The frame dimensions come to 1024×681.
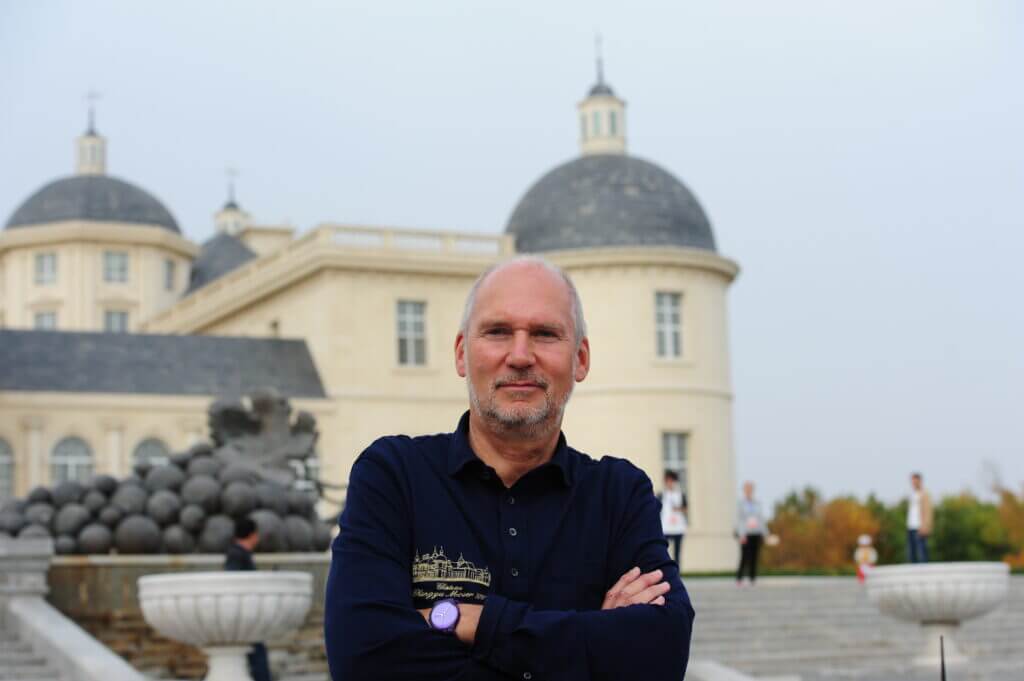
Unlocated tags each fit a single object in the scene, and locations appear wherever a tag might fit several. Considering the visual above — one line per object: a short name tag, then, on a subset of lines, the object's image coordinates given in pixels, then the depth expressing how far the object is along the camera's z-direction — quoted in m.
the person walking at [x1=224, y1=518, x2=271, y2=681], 11.44
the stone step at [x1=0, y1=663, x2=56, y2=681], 11.66
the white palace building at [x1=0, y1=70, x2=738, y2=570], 38.59
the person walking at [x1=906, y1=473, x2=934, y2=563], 19.78
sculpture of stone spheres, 14.55
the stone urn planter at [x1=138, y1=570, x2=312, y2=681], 10.65
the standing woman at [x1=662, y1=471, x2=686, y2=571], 21.33
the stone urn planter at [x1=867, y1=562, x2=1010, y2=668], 13.30
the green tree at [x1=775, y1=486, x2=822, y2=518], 54.91
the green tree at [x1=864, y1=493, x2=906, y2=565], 48.66
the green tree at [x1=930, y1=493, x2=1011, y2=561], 47.31
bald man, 3.11
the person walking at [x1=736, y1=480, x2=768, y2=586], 22.84
